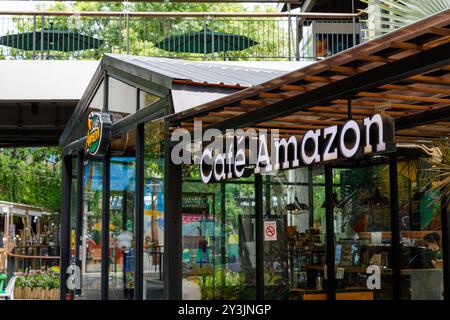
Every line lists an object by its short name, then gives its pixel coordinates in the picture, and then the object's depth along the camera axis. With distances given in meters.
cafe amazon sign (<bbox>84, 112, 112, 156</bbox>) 8.94
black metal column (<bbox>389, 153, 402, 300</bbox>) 8.60
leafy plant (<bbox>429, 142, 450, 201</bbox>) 6.23
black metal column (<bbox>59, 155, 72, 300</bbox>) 12.01
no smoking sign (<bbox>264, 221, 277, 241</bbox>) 8.59
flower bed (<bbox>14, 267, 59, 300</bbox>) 12.70
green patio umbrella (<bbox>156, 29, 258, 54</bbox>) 15.71
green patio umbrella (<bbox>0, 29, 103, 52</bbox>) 15.77
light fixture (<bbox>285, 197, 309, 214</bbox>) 8.56
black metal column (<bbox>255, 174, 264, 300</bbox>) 8.52
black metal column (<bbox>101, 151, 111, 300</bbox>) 9.27
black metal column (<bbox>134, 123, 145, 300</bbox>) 7.98
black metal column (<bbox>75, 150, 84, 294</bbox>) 11.14
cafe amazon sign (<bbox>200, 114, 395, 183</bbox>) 4.50
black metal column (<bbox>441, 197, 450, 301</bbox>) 8.69
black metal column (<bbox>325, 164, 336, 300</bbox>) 8.58
